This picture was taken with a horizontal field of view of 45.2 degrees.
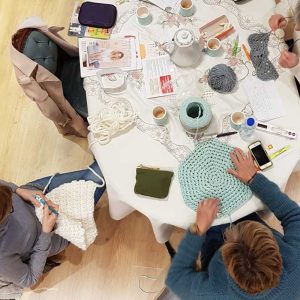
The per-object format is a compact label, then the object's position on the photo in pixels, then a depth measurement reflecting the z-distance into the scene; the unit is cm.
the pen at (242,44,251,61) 157
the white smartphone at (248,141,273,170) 142
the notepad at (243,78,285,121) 148
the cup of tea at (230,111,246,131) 146
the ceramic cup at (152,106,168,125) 147
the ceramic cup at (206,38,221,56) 156
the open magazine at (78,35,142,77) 160
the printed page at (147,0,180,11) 166
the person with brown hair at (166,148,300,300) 114
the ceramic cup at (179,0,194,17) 162
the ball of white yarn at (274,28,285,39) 159
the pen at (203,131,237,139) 147
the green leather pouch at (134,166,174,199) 140
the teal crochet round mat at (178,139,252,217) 139
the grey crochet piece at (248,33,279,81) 153
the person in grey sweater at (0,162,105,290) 135
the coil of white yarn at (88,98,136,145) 149
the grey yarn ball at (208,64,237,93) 151
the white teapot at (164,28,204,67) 147
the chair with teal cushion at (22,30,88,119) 171
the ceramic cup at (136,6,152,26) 162
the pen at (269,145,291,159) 143
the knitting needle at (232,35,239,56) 158
